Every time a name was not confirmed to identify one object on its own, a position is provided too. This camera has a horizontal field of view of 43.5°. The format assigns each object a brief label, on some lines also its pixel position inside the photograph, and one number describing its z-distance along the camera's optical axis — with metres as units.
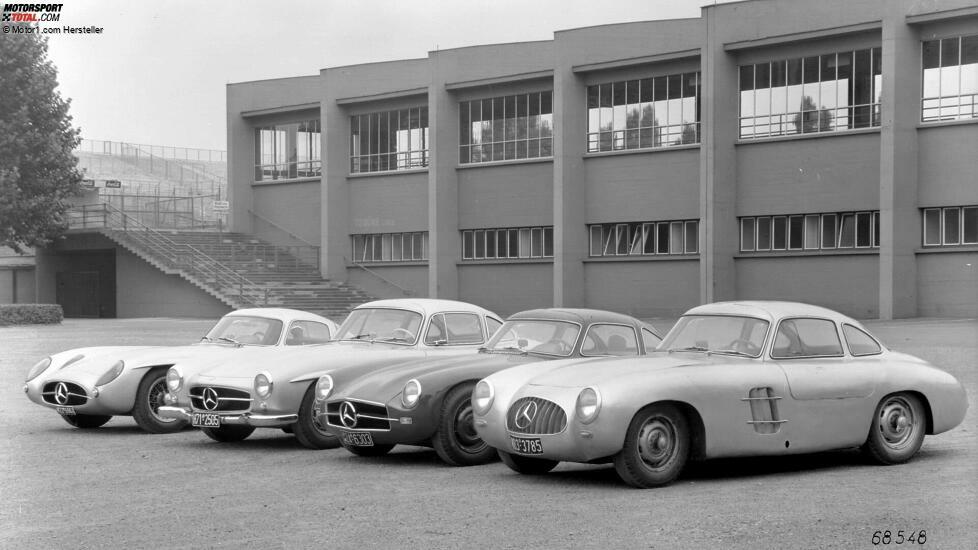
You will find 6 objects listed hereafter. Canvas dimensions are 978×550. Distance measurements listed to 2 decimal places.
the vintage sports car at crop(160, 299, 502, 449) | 11.70
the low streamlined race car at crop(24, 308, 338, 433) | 13.10
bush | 38.84
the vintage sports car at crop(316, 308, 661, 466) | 10.47
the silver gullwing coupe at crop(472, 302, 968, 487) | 9.13
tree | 45.75
